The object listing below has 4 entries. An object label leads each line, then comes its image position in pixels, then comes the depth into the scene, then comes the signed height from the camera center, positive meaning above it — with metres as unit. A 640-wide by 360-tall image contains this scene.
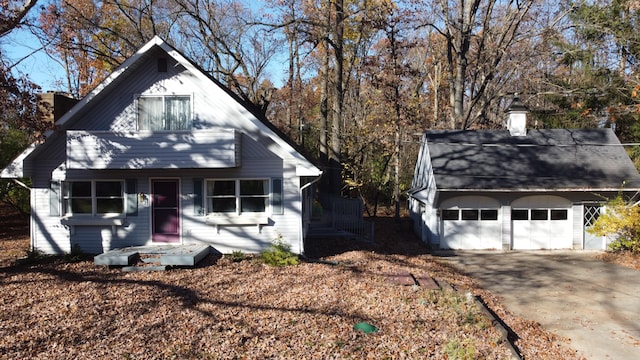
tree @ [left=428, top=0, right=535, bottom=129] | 22.08 +7.57
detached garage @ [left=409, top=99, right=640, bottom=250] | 16.89 -0.93
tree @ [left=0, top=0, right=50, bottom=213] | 11.55 +2.42
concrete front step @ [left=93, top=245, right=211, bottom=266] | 11.61 -2.15
